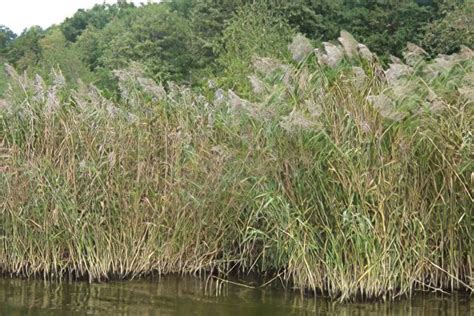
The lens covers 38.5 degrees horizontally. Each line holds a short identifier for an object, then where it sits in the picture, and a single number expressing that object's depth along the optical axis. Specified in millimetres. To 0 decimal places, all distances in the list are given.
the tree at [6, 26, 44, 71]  62688
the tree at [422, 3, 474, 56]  26469
